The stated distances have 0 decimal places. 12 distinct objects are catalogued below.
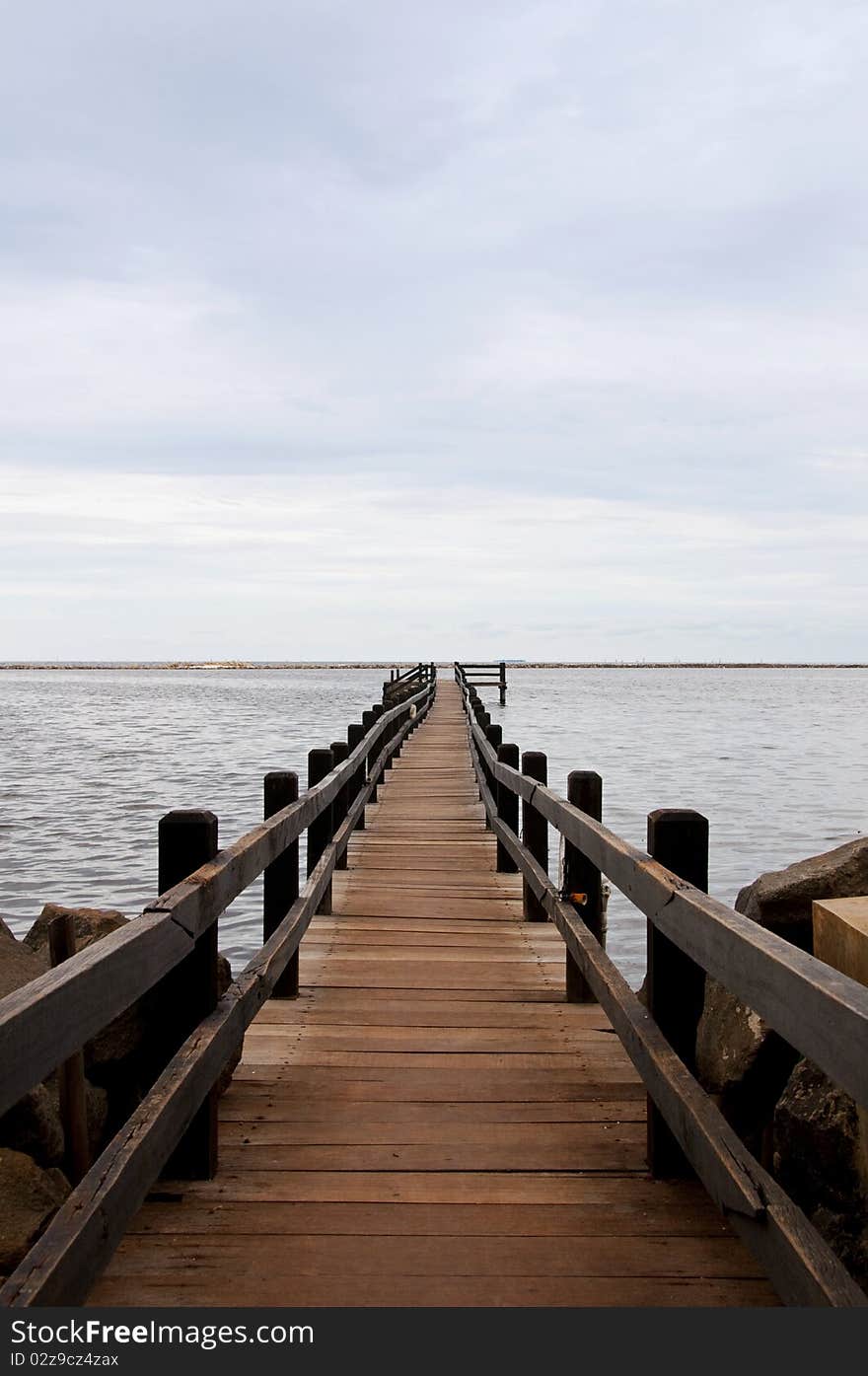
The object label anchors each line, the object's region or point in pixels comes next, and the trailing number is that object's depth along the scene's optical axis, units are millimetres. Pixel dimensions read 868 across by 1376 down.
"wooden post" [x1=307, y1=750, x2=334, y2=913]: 6504
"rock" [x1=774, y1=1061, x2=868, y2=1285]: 3293
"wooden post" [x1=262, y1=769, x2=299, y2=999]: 4973
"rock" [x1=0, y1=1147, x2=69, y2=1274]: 3125
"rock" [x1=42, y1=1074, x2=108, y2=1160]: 4246
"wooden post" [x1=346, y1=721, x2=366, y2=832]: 9716
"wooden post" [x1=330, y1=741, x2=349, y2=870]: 7945
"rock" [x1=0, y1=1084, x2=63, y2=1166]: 3648
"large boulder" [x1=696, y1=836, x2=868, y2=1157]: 4035
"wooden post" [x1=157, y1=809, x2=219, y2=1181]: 3188
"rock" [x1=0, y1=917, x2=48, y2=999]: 4453
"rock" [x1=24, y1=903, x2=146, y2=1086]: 4426
